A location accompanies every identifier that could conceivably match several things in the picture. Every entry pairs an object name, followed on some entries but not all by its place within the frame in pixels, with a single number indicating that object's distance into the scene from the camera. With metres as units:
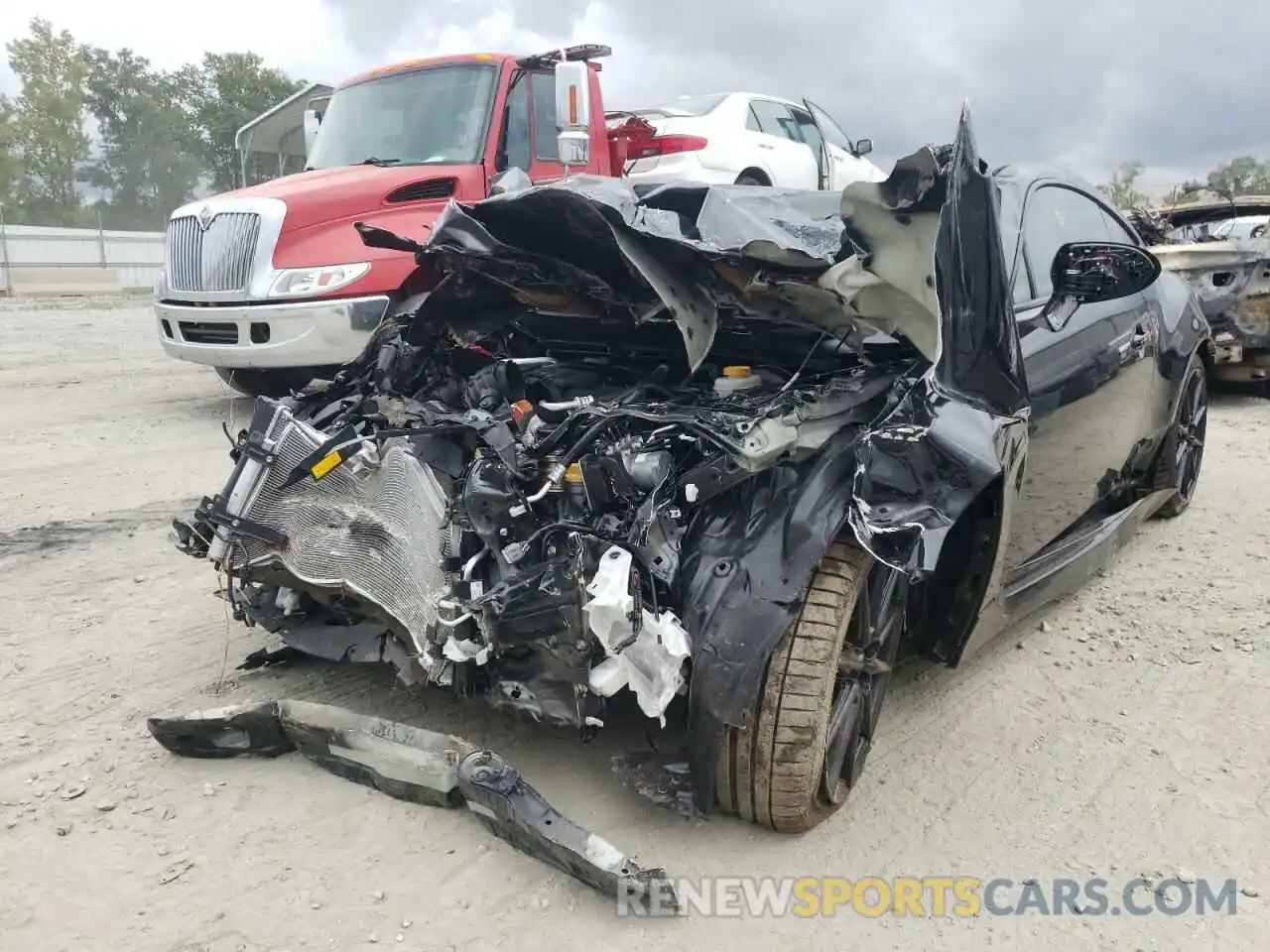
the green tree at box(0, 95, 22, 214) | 41.16
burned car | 8.07
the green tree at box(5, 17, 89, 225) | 44.78
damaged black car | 2.47
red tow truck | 6.82
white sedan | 9.01
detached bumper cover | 2.34
